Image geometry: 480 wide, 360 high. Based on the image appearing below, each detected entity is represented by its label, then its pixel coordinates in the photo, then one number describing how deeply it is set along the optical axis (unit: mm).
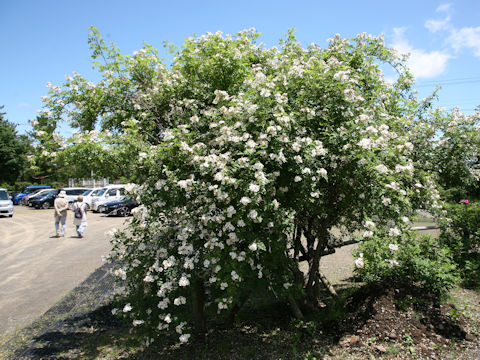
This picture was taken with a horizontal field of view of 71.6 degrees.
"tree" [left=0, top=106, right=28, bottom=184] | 35562
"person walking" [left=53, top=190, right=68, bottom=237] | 12312
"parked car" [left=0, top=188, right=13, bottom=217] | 20922
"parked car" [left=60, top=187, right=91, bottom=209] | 25522
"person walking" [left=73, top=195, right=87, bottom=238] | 12266
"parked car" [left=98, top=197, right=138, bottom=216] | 21052
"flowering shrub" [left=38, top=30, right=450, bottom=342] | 3184
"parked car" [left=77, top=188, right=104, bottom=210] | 23953
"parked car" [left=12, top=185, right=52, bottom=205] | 33925
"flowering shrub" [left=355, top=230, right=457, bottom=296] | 4445
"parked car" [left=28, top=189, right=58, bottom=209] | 26875
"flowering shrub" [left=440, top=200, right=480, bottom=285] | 5605
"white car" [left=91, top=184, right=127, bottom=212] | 23062
